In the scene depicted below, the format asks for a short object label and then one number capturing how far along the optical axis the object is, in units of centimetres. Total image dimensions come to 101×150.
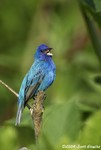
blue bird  523
